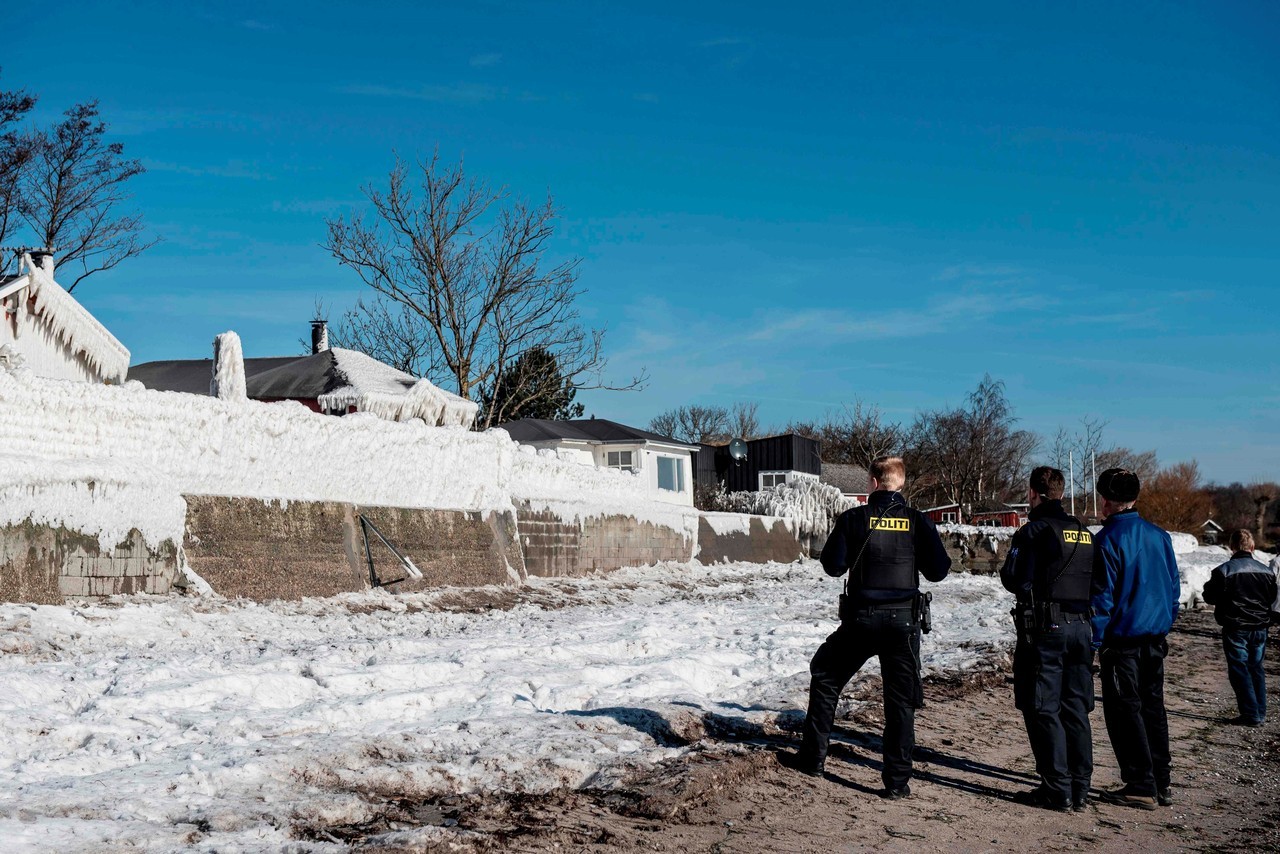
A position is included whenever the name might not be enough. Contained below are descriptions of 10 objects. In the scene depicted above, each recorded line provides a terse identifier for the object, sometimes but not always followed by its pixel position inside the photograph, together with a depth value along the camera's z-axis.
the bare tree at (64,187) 32.66
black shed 54.22
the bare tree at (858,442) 80.06
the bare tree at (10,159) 31.73
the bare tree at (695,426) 92.88
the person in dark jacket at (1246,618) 9.15
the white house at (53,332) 18.41
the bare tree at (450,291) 35.34
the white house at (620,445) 38.78
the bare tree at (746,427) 93.32
